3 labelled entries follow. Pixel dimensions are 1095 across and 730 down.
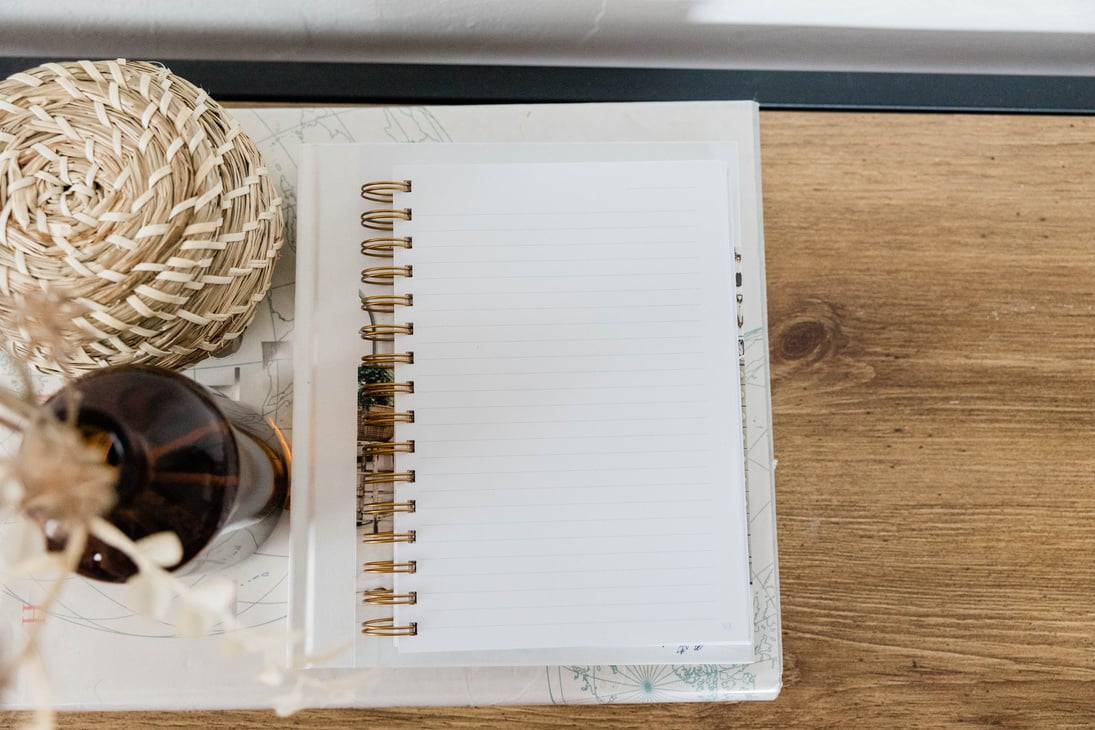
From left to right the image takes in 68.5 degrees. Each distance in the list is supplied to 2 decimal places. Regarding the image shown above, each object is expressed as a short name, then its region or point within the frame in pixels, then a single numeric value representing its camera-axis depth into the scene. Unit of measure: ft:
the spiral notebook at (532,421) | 1.36
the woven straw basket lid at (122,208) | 1.10
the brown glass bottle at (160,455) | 0.92
